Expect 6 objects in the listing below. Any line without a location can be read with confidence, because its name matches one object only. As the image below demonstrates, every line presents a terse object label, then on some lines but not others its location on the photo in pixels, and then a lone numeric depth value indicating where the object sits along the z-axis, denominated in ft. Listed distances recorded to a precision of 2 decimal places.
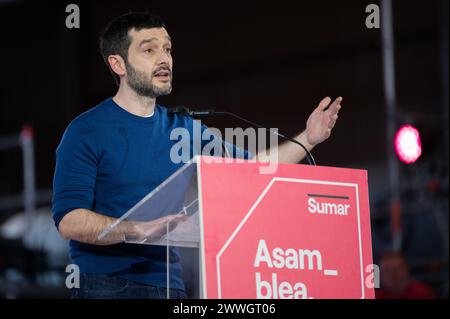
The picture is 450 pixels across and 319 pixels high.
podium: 12.80
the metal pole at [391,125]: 37.32
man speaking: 15.65
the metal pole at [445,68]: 32.05
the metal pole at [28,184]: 44.78
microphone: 15.95
